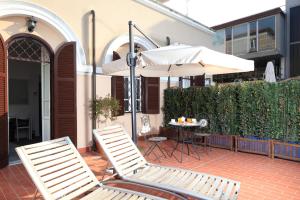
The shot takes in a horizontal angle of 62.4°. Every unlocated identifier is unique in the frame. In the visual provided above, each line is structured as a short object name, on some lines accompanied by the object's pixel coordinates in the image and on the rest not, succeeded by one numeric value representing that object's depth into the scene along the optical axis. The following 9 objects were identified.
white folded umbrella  8.36
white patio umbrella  4.30
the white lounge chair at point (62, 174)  2.66
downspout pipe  7.20
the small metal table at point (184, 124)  6.54
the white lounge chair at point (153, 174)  2.90
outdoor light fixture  5.80
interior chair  8.79
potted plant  7.01
